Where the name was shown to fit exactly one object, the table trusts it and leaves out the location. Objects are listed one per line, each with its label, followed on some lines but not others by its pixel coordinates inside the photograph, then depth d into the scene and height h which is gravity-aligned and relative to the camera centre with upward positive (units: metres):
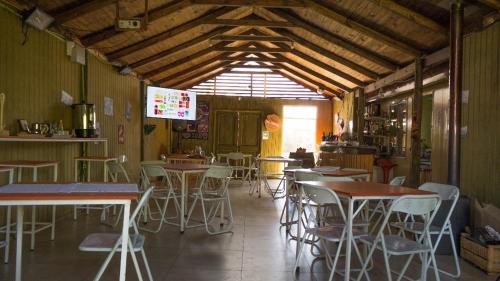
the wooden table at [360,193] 2.88 -0.40
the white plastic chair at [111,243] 2.45 -0.70
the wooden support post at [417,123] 6.54 +0.30
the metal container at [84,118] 5.64 +0.26
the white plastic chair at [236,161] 9.68 -0.71
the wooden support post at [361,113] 9.75 +0.67
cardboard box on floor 4.07 -0.79
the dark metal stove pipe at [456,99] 4.58 +0.49
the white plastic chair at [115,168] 5.21 -0.43
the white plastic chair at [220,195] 4.85 -0.76
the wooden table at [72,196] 2.25 -0.36
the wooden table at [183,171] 4.86 -0.42
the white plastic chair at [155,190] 4.84 -0.74
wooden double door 12.77 +0.36
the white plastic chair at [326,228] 2.93 -0.75
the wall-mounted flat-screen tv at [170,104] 9.05 +0.82
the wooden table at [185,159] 8.20 -0.45
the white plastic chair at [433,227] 3.58 -0.80
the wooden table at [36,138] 3.80 -0.03
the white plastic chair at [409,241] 2.76 -0.70
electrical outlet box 4.96 +1.42
